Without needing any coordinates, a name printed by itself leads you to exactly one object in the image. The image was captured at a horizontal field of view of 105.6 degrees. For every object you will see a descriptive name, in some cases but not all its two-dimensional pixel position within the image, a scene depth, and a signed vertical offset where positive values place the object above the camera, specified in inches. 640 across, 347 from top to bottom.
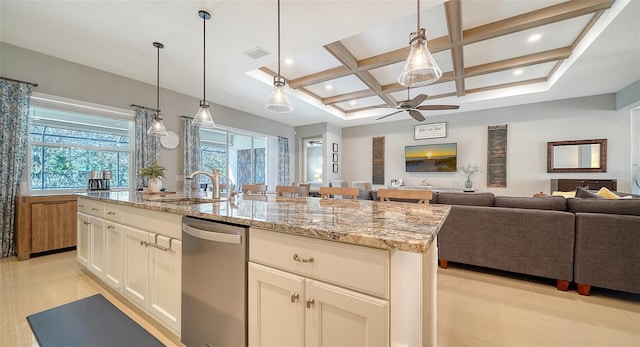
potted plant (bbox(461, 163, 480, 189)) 233.0 +3.6
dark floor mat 41.7 -28.9
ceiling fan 156.4 +46.6
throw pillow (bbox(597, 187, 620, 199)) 108.8 -9.3
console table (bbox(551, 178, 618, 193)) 181.5 -7.6
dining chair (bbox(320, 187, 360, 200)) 91.5 -7.1
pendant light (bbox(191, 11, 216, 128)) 104.3 +25.4
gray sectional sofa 81.9 -24.3
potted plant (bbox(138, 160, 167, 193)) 109.9 -1.4
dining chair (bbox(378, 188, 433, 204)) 79.8 -6.9
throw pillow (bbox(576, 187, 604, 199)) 101.6 -8.8
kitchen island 31.4 -11.9
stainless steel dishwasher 45.4 -22.4
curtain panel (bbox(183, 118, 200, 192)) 188.1 +19.5
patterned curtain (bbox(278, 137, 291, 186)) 280.2 +14.4
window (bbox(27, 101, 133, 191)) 136.1 +15.5
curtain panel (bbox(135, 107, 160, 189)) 163.5 +21.2
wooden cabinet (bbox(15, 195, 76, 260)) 120.1 -26.4
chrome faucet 82.8 -3.2
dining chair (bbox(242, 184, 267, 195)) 136.6 -8.9
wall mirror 189.6 +14.8
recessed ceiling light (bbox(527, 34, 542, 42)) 126.9 +72.5
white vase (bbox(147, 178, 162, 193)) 109.7 -5.9
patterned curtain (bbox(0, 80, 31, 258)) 119.6 +11.8
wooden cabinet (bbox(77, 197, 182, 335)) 58.4 -23.5
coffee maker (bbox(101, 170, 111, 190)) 133.8 -3.3
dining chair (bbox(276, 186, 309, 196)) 111.8 -7.7
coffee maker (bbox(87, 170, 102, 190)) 130.0 -4.3
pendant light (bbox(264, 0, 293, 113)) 88.3 +28.8
